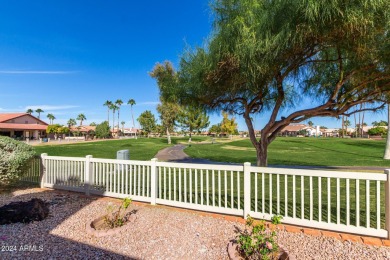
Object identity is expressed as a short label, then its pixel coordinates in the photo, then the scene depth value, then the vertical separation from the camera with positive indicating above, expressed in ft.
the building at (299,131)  282.56 -4.50
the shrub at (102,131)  195.83 -0.38
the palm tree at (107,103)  272.29 +32.39
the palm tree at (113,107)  276.00 +28.44
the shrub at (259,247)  9.19 -4.95
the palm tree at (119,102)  263.16 +32.82
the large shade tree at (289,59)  14.44 +5.52
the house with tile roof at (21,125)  140.94 +4.29
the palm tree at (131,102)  258.98 +31.99
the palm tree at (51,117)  306.59 +19.47
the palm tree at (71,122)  274.40 +10.97
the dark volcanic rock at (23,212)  13.70 -5.01
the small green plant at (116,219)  12.92 -5.20
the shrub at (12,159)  18.65 -2.33
